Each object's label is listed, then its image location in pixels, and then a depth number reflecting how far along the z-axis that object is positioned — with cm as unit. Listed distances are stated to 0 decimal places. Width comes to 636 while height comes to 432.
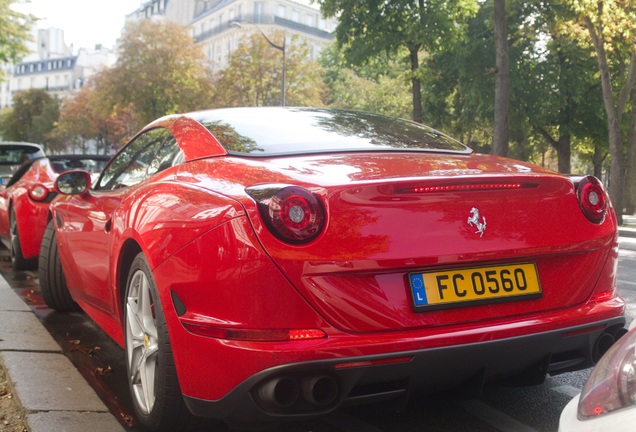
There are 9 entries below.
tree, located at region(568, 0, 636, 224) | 1989
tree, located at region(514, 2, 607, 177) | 3066
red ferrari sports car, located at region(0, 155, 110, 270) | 826
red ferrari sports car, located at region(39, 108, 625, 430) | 277
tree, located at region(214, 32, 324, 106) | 4678
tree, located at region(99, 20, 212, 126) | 5034
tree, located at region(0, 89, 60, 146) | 9456
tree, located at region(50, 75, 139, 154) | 6844
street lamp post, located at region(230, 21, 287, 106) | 3716
